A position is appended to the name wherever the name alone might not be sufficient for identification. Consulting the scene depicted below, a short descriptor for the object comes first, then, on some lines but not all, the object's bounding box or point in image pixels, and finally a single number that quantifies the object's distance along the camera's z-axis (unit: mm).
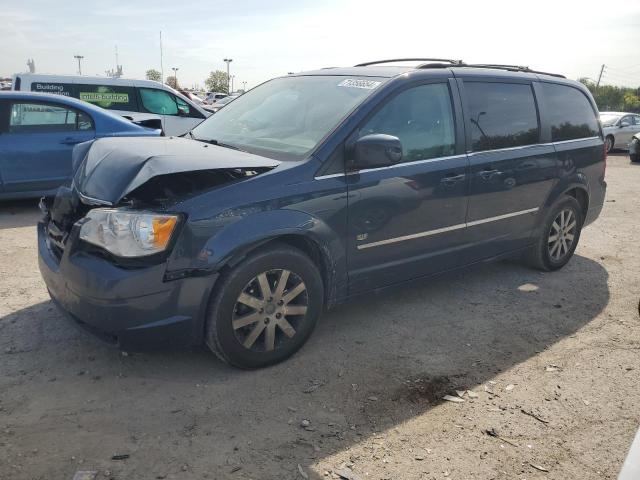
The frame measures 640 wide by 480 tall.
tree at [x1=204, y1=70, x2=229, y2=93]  90862
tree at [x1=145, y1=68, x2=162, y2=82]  95512
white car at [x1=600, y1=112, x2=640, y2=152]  17172
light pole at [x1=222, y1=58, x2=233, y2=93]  84062
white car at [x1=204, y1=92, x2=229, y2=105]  37531
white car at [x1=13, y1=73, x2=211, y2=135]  9602
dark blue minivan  2812
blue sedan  6625
